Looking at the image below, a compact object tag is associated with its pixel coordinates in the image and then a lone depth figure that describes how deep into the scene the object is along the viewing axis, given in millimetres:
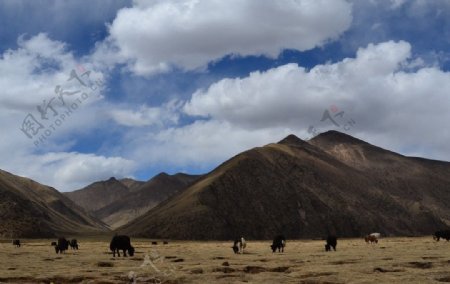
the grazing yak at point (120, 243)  45969
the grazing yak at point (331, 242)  54569
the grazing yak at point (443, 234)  70412
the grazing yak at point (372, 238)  73112
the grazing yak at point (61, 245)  55606
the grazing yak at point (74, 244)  63697
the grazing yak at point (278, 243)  54447
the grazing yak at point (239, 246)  52250
